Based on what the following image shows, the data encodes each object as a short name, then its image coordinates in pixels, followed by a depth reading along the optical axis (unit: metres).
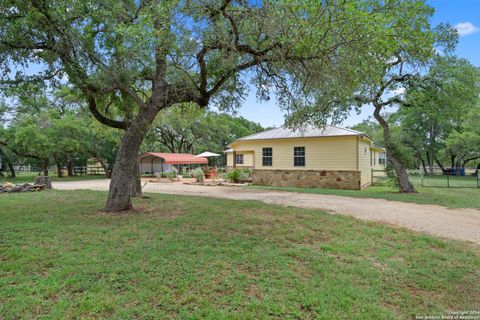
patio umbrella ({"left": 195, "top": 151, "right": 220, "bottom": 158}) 26.94
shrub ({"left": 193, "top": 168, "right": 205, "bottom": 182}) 19.38
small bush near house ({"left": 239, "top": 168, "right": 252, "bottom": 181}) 18.48
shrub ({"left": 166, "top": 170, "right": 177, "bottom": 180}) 21.67
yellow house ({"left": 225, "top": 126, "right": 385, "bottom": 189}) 14.98
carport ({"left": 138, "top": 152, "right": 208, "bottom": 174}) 26.33
